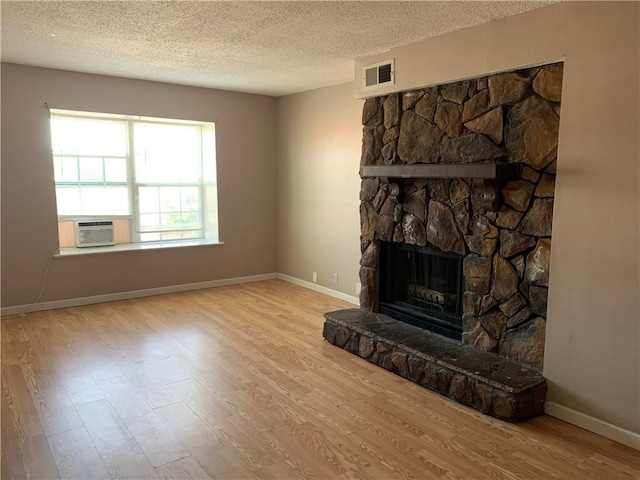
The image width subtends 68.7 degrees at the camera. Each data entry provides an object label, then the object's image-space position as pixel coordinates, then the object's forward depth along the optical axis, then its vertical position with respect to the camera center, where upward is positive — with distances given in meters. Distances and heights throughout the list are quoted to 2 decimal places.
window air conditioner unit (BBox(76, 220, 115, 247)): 5.14 -0.47
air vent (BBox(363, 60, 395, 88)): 3.76 +0.96
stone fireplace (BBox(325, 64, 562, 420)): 2.84 -0.17
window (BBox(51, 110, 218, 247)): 5.11 +0.20
